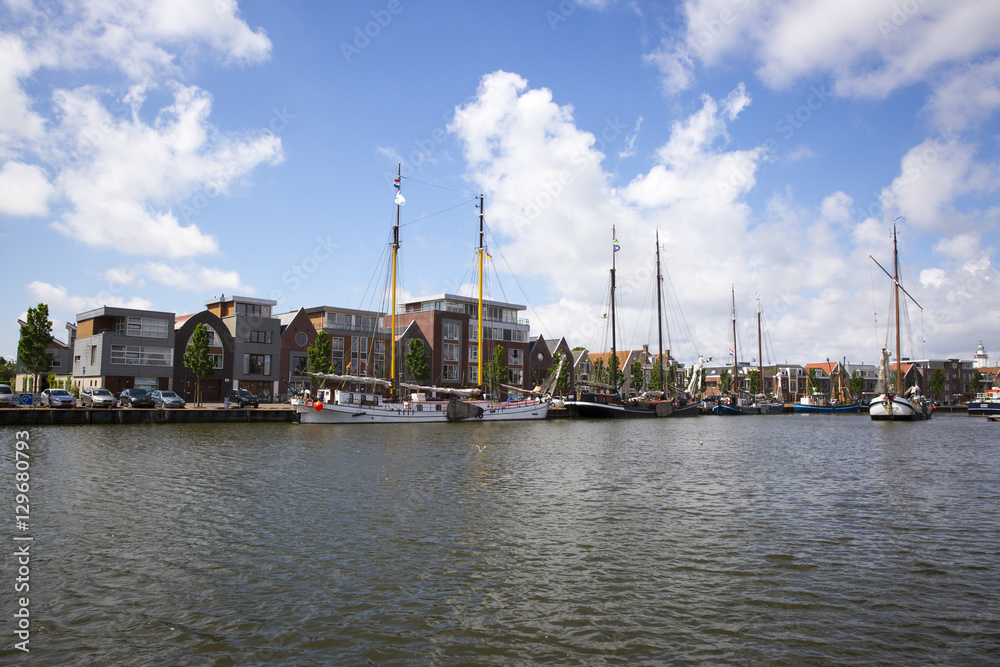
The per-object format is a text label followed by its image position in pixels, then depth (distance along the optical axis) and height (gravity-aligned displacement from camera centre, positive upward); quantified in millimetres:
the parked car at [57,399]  55375 -1057
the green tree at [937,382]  173500 +3168
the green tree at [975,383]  183875 +3029
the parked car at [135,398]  60562 -1076
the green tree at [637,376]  132375 +3099
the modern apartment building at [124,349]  75312 +4392
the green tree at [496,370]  95581 +2971
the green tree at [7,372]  112394 +2394
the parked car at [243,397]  67938 -953
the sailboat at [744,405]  116069 -2287
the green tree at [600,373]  118912 +3429
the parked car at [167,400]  61612 -1184
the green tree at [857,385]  175125 +2206
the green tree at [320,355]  79750 +4116
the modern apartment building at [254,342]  85812 +6094
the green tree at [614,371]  99312 +3062
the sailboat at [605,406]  86500 -2075
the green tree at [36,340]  57125 +4074
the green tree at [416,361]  86188 +3761
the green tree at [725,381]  160000 +2736
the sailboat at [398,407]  61469 -1785
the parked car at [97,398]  56969 -1022
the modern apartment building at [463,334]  100875 +8939
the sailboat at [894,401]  84938 -951
